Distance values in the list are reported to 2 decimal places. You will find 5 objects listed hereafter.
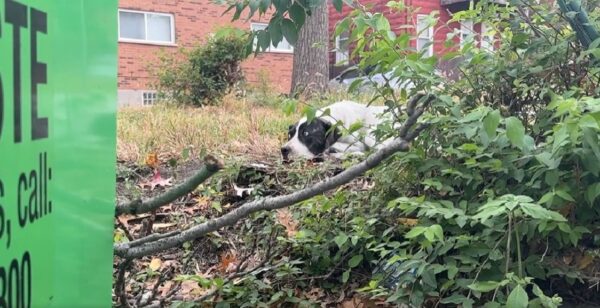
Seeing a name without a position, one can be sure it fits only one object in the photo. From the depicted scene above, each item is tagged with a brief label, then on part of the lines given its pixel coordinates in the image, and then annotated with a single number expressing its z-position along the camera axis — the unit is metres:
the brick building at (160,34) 17.42
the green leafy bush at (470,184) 2.28
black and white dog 5.05
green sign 0.83
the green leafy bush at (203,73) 10.42
